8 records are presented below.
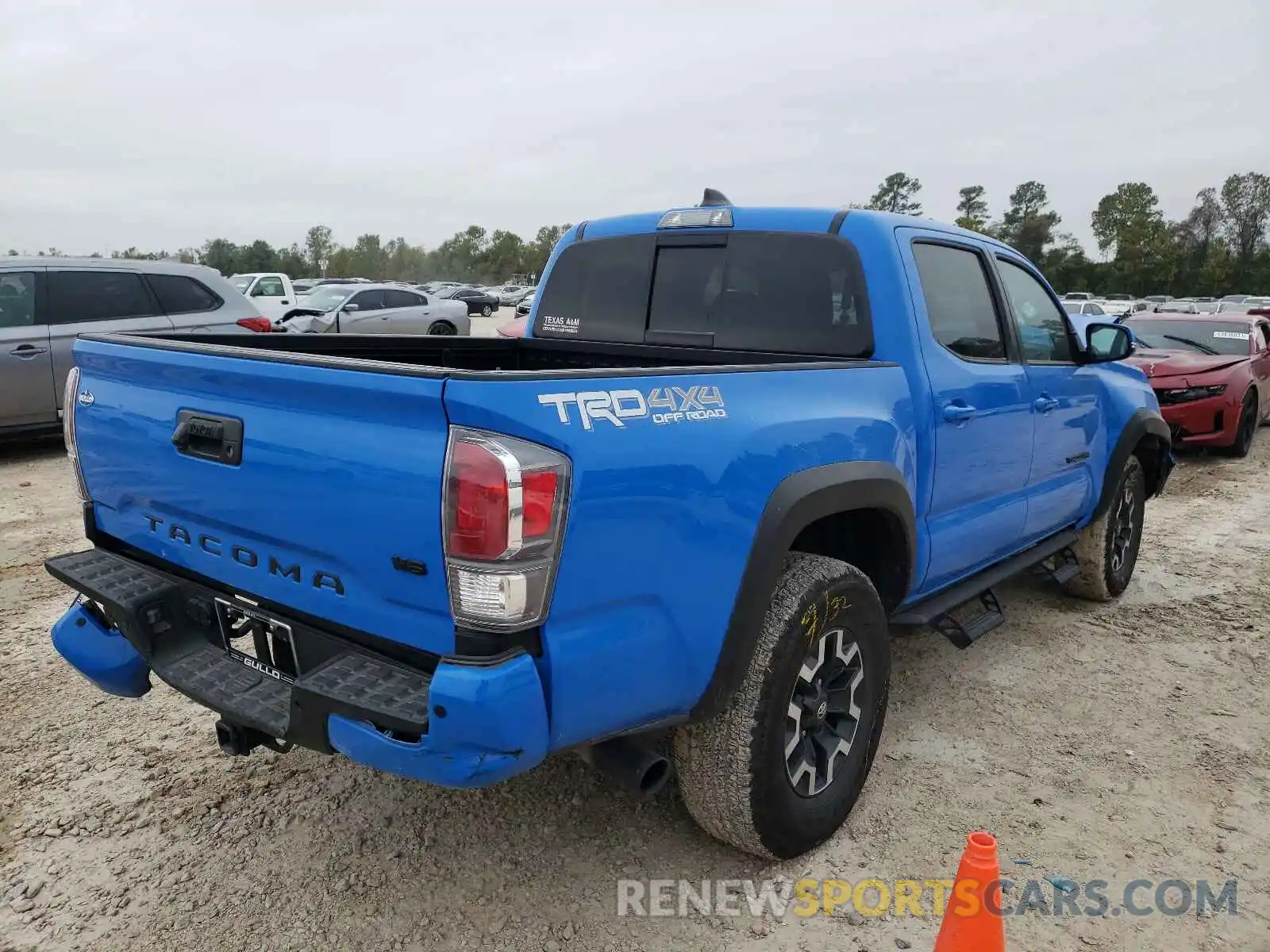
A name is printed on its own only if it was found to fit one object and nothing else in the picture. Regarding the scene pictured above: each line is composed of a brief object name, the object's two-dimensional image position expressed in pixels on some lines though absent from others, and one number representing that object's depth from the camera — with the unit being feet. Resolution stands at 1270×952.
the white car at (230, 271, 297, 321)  64.34
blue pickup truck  6.23
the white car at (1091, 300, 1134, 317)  89.45
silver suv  25.45
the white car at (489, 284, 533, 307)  197.98
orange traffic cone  6.50
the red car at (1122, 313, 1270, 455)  30.73
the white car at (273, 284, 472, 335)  58.44
